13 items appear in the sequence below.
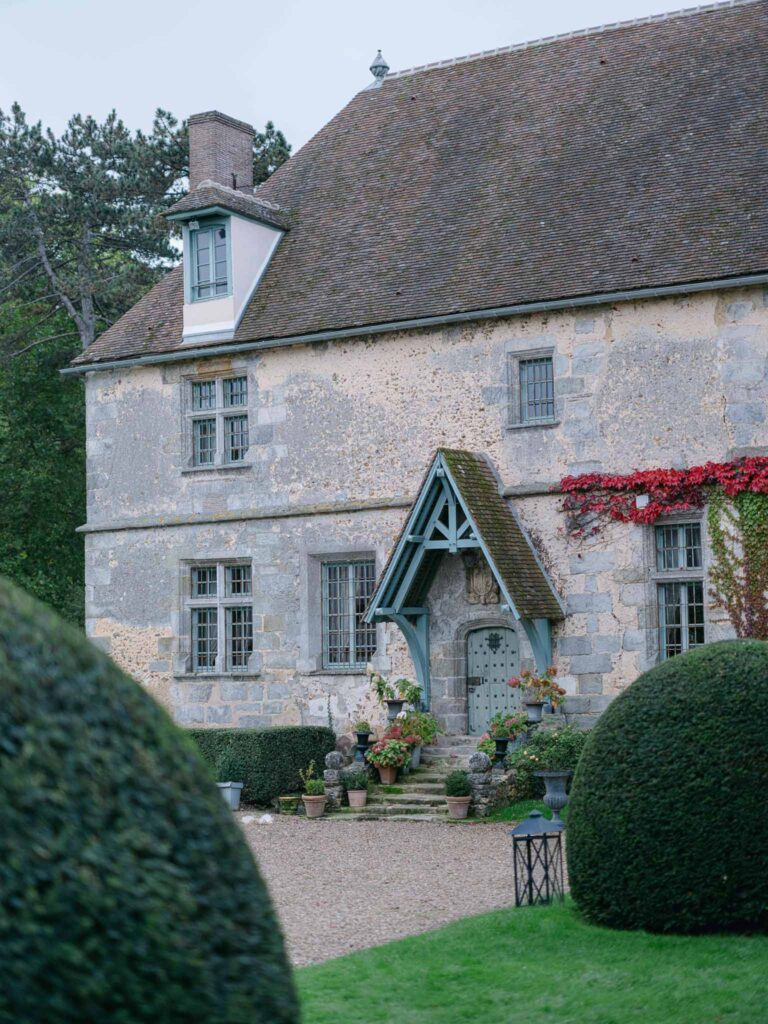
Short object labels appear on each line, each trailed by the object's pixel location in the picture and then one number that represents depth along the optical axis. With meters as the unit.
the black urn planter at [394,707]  17.41
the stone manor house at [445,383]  16.56
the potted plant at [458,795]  15.55
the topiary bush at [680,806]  8.12
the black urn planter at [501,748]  16.22
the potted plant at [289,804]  16.94
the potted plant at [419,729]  17.05
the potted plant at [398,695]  17.44
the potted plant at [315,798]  16.47
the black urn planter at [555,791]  12.20
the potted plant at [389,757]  16.75
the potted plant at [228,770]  17.26
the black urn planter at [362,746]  17.31
